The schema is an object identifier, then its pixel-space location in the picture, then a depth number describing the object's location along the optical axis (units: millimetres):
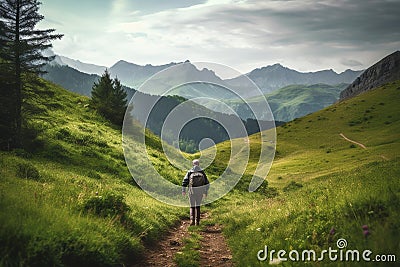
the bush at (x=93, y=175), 19509
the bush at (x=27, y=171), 12638
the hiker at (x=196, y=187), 15492
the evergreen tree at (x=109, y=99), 42688
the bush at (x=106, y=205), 9641
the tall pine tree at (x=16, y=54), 20109
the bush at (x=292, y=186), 35638
